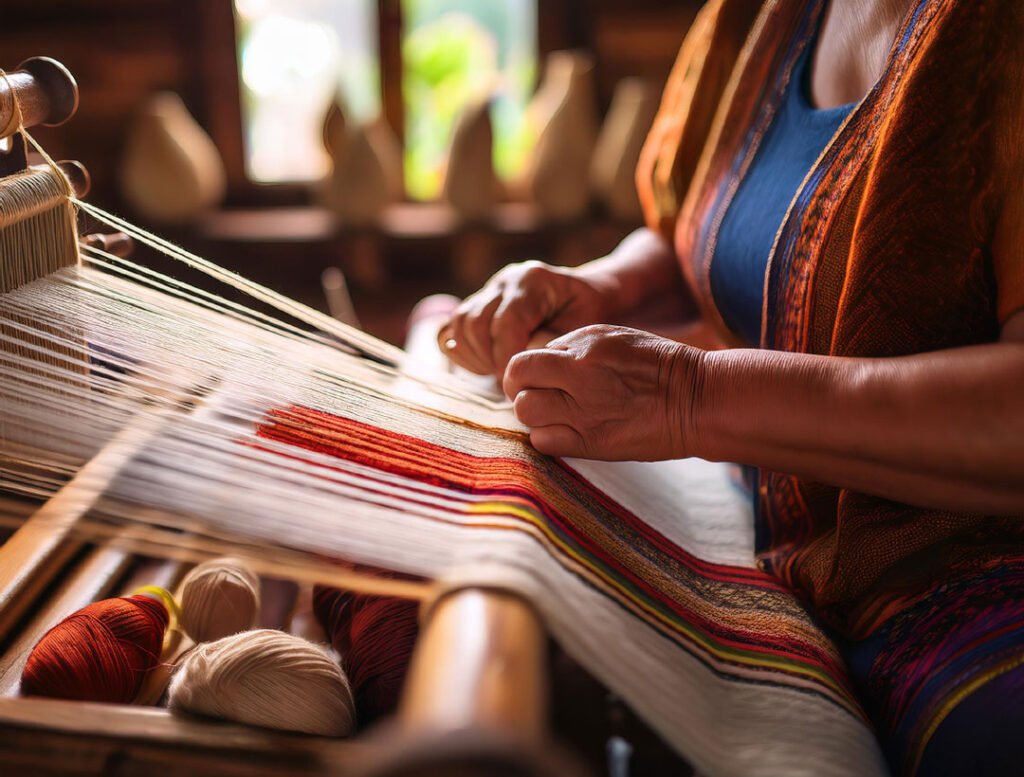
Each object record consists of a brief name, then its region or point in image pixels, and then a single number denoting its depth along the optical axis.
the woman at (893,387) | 0.66
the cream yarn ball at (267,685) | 0.63
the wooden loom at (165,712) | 0.35
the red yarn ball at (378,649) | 0.71
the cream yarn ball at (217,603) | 0.87
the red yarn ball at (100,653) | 0.71
